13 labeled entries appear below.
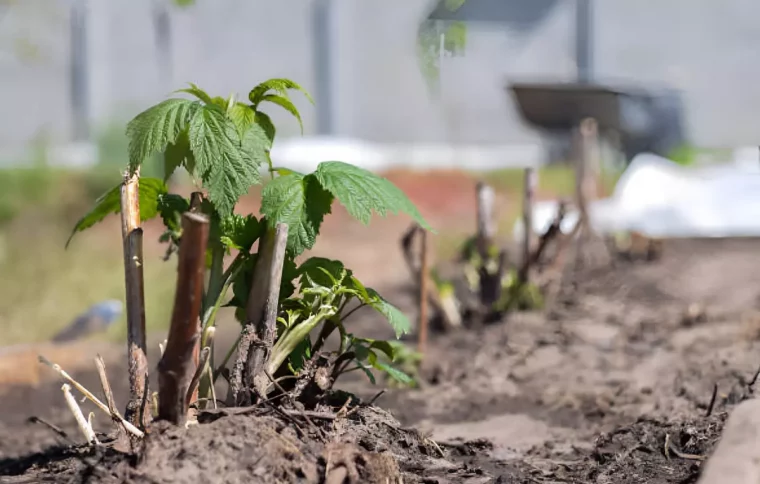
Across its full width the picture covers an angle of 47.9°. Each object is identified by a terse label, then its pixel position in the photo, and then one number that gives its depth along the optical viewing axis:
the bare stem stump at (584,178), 6.66
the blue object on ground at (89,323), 5.51
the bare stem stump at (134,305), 2.02
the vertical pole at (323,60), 14.81
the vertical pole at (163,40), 13.88
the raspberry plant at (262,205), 1.95
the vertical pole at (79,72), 14.20
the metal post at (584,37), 14.87
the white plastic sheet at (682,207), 8.00
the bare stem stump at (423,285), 4.05
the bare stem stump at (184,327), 1.72
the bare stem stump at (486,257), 5.21
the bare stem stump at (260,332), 2.06
